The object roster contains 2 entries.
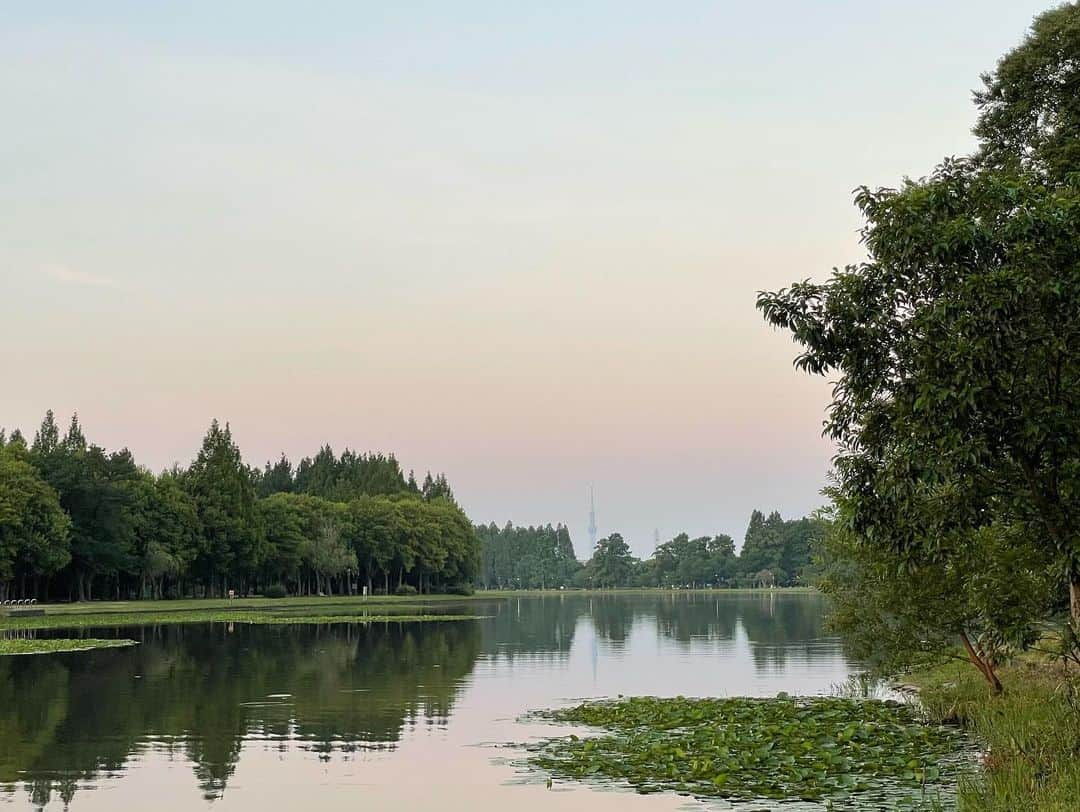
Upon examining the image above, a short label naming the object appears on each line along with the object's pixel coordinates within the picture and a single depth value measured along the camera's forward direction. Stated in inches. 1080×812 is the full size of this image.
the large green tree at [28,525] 4404.5
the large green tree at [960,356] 691.4
